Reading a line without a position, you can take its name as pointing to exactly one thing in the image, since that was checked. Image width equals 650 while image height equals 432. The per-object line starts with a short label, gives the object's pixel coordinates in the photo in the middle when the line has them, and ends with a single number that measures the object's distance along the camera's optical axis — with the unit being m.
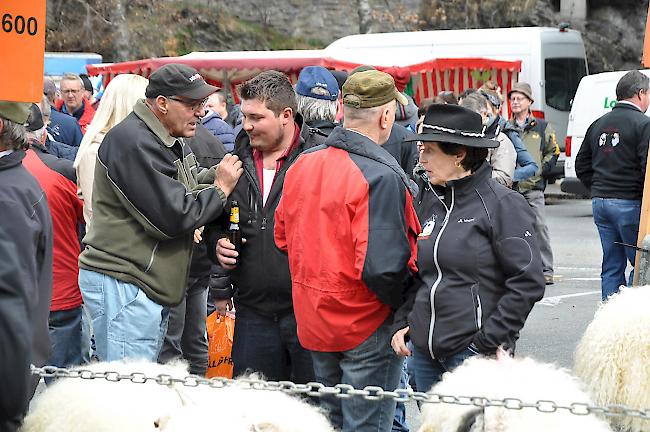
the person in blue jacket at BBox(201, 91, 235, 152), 13.38
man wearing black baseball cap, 7.83
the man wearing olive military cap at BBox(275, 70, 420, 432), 6.99
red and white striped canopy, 29.61
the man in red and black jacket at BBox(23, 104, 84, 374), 10.01
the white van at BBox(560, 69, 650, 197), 27.15
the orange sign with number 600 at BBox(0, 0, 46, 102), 6.51
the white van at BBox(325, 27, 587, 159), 32.67
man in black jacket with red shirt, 8.08
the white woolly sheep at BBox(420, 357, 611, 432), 5.44
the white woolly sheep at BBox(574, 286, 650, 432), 6.98
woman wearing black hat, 6.79
